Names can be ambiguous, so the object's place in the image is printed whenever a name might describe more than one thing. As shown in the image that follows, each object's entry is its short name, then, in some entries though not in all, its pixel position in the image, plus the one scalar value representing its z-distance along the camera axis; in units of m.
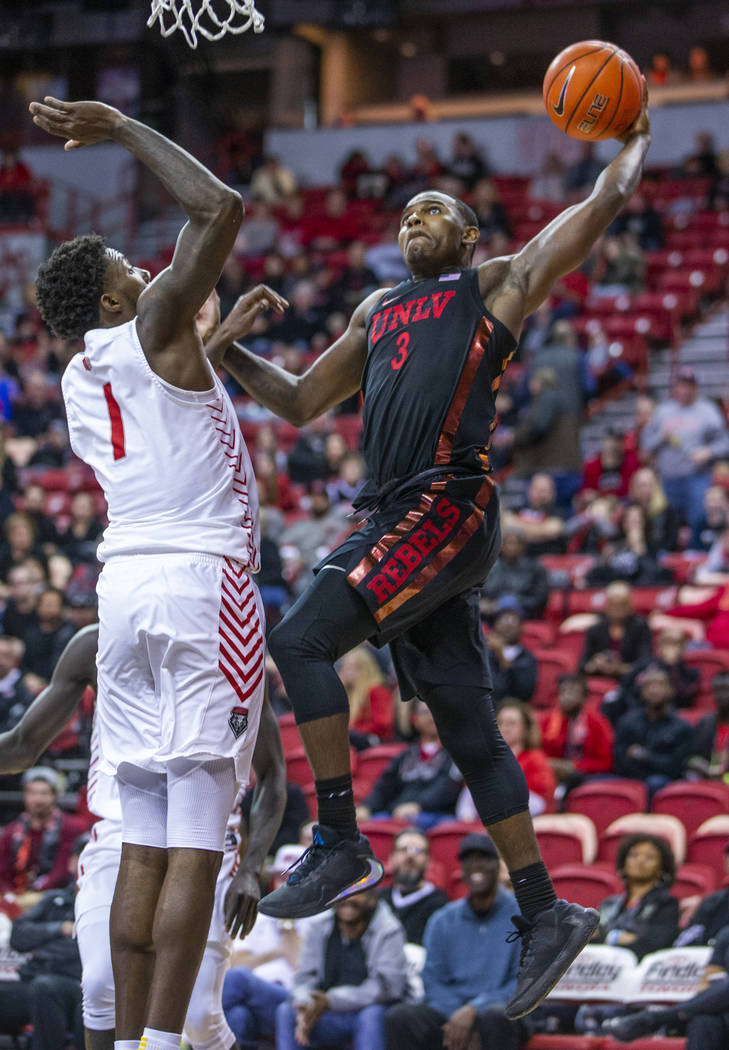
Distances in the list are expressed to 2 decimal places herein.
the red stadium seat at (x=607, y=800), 17.52
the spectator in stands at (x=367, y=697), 20.59
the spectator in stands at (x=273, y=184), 41.72
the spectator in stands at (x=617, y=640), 20.36
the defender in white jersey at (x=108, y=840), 9.69
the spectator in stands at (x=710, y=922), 15.01
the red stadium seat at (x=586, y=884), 15.87
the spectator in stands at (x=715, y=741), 17.92
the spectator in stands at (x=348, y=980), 15.08
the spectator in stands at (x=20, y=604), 23.36
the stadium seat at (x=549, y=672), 20.75
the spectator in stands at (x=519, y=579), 22.69
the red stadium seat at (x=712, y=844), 16.45
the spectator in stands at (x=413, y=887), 16.16
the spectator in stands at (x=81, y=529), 26.09
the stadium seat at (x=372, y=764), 19.39
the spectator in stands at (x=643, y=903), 15.30
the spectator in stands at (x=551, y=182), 39.47
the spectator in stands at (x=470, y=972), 14.59
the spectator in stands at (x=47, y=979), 15.66
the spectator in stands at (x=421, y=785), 18.34
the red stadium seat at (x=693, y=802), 17.09
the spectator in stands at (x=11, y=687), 20.36
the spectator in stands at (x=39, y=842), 17.70
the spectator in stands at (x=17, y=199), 41.59
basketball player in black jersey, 8.12
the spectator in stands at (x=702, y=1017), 13.97
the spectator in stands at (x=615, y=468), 25.39
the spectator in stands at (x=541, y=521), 24.11
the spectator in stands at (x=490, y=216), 35.31
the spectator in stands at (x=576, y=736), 18.64
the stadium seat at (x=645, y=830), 16.58
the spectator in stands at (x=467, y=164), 39.81
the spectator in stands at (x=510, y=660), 20.05
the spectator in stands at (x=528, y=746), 17.83
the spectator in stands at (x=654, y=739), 18.23
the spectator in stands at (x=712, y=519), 22.80
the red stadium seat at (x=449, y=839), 17.14
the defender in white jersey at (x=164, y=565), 7.68
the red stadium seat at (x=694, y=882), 15.77
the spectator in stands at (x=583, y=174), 37.44
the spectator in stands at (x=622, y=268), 32.53
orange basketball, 8.87
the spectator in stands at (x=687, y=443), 24.20
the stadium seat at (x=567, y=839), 16.84
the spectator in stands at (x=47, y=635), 22.62
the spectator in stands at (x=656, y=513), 23.45
